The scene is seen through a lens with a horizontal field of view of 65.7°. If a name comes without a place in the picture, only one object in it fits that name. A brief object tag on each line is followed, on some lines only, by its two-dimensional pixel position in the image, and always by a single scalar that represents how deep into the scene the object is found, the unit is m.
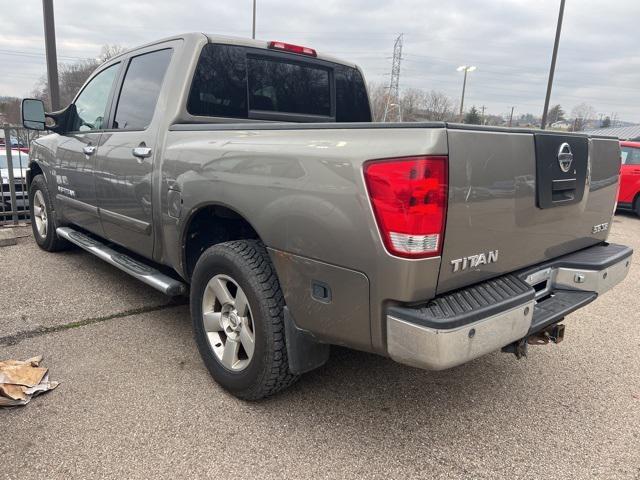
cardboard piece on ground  2.64
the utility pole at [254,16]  22.67
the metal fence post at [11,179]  6.37
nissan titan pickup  1.91
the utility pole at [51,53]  7.57
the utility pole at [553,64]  15.23
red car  11.08
